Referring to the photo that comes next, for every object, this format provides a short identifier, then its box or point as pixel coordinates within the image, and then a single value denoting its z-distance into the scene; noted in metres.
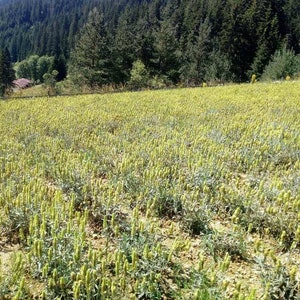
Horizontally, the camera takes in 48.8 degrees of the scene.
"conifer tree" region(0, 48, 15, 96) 64.96
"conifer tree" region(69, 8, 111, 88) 30.70
